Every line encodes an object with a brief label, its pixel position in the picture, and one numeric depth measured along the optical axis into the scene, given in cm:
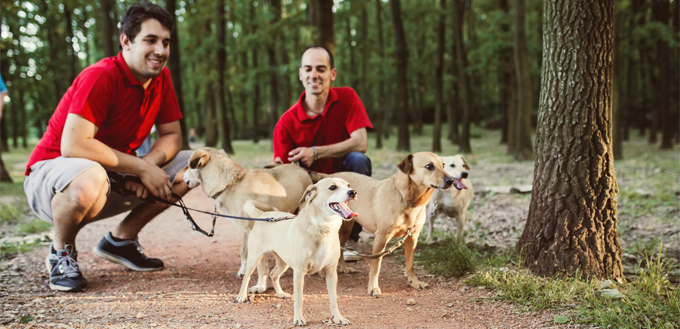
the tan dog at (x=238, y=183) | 457
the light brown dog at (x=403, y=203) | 417
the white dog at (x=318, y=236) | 344
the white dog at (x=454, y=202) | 580
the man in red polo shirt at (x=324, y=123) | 540
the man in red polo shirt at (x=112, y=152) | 432
